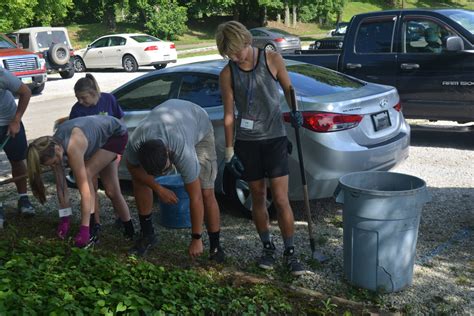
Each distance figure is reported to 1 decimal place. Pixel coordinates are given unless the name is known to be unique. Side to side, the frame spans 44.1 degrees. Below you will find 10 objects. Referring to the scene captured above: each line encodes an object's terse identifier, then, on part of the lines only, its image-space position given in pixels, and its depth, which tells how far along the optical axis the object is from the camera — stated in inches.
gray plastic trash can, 158.7
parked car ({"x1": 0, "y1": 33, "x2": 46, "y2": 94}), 647.1
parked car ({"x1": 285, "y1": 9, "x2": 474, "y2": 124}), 319.0
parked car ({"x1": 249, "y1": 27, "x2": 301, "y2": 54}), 1060.5
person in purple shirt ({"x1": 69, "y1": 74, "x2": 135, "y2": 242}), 203.8
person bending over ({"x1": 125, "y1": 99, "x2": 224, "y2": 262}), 157.9
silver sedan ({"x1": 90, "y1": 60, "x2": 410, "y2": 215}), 206.2
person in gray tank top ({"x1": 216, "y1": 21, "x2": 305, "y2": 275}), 170.7
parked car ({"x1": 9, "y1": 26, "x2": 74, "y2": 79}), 813.2
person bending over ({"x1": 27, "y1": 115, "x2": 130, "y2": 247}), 171.5
